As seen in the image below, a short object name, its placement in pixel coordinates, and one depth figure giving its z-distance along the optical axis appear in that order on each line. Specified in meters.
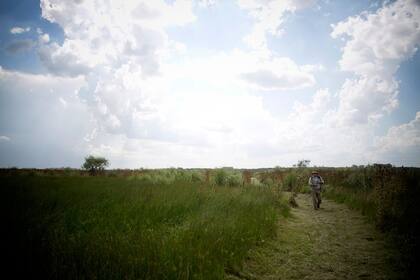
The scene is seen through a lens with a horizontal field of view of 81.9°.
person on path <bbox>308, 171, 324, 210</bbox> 12.95
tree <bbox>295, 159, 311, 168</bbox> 33.66
